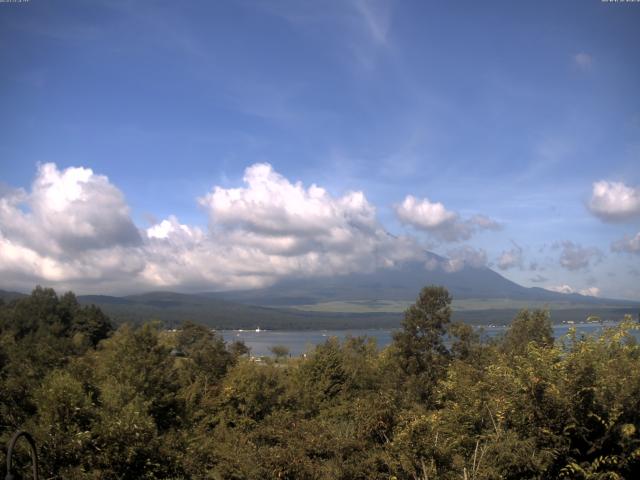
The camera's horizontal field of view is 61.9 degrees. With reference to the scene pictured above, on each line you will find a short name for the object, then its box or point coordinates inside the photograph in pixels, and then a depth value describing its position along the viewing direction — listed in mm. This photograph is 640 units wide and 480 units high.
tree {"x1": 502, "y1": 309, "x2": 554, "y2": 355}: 36750
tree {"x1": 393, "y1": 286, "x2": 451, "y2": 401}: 34312
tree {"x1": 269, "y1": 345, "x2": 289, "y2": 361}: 48356
